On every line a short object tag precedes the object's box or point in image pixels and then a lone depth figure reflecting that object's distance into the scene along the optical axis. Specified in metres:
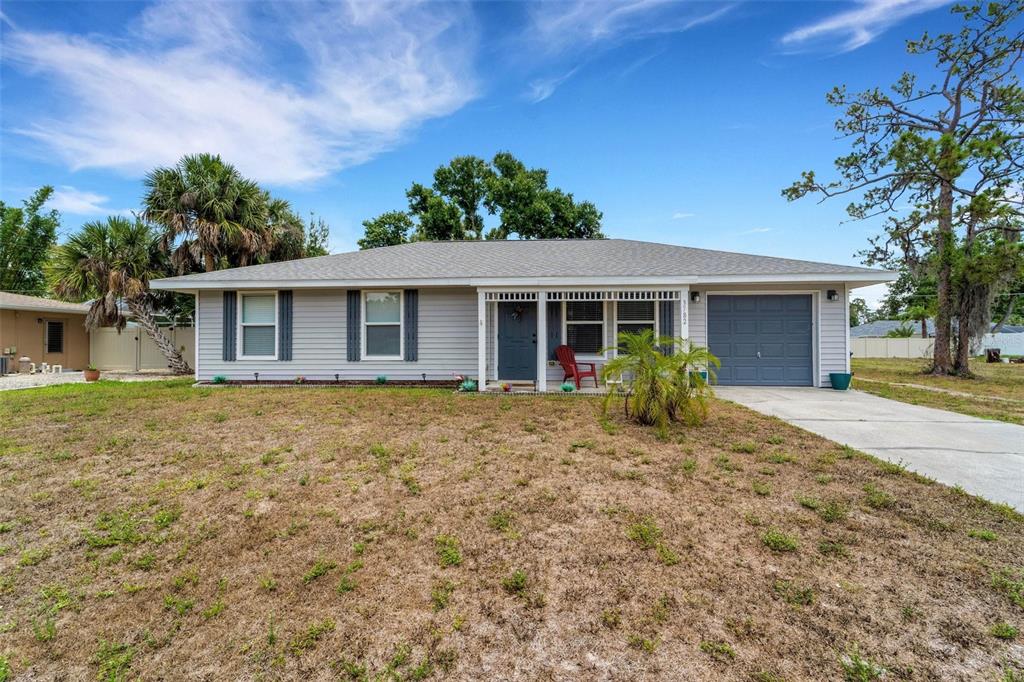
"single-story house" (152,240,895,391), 9.36
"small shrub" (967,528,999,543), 2.71
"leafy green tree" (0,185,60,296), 25.02
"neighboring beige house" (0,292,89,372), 14.20
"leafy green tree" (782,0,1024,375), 12.23
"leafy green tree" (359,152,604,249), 22.98
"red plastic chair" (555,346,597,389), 8.68
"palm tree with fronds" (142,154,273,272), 12.52
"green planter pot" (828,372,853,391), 8.93
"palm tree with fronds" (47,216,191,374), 12.05
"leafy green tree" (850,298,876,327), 54.97
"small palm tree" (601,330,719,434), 5.16
